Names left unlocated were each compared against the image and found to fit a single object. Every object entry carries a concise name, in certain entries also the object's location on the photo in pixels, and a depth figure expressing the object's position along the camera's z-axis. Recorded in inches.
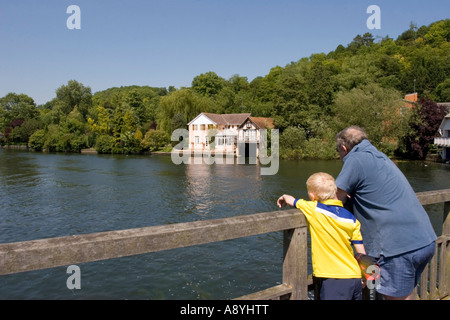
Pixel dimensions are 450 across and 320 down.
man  116.3
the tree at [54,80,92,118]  3983.8
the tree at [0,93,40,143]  3592.5
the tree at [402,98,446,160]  2016.7
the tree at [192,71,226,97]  3996.1
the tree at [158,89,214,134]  2832.2
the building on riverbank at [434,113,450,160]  1841.8
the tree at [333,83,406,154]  1995.6
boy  115.5
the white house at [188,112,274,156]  2534.4
